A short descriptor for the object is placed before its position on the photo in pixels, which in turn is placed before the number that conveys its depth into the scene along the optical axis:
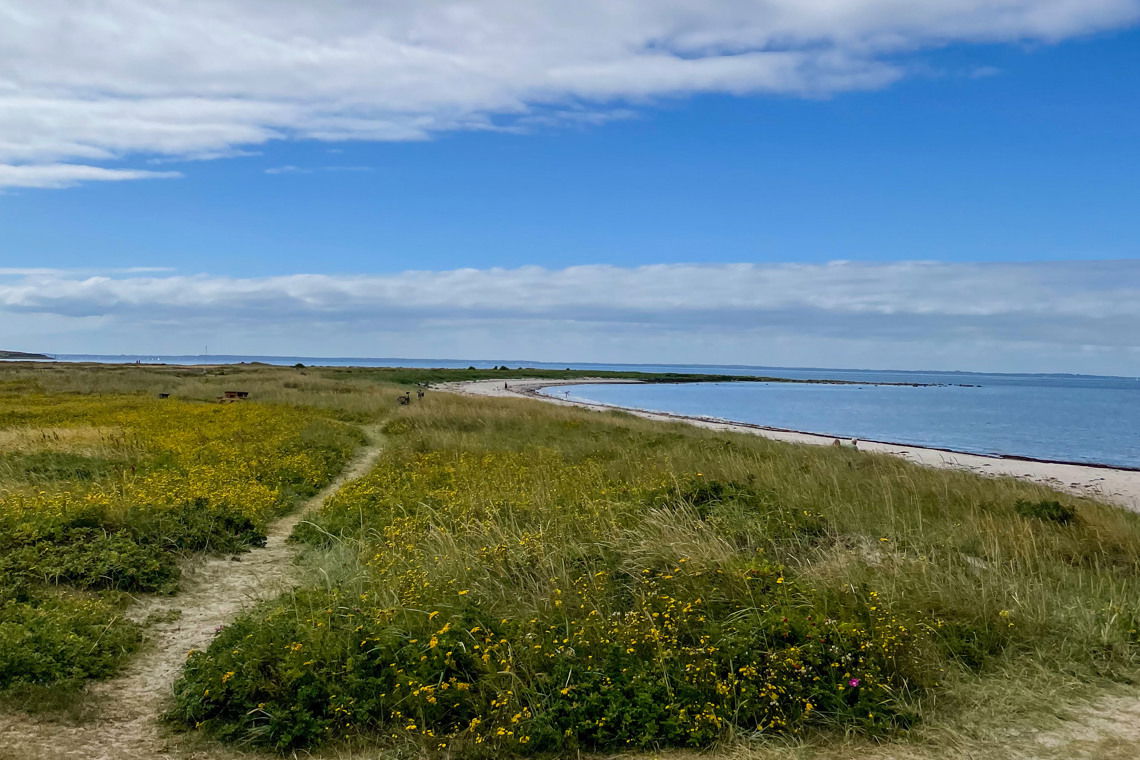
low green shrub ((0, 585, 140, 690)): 6.59
